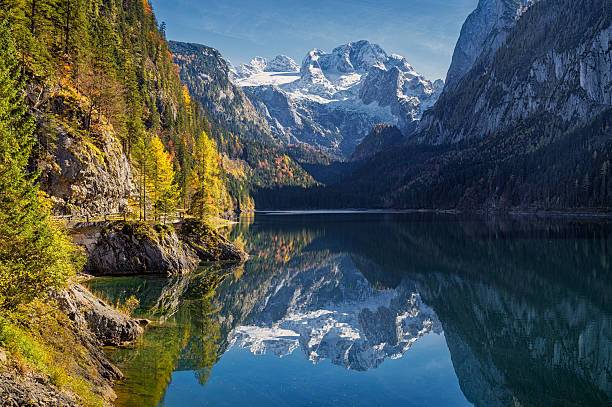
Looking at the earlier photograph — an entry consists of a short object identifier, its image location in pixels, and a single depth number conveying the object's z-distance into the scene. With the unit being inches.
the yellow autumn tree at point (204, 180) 2536.9
